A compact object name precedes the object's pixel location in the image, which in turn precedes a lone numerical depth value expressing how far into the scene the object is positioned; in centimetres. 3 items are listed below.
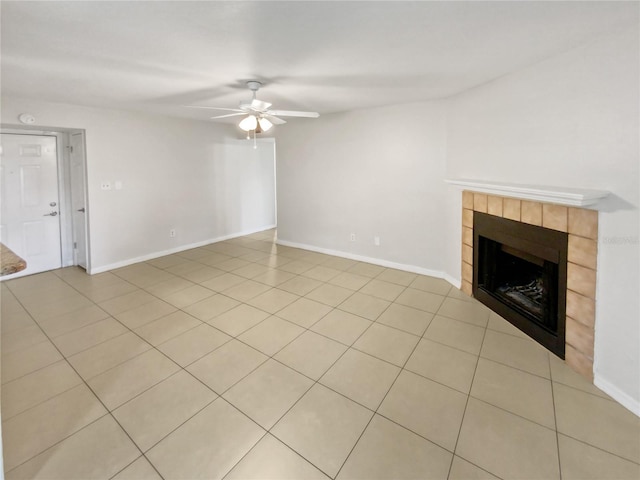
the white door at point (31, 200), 409
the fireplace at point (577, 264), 213
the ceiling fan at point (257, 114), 292
